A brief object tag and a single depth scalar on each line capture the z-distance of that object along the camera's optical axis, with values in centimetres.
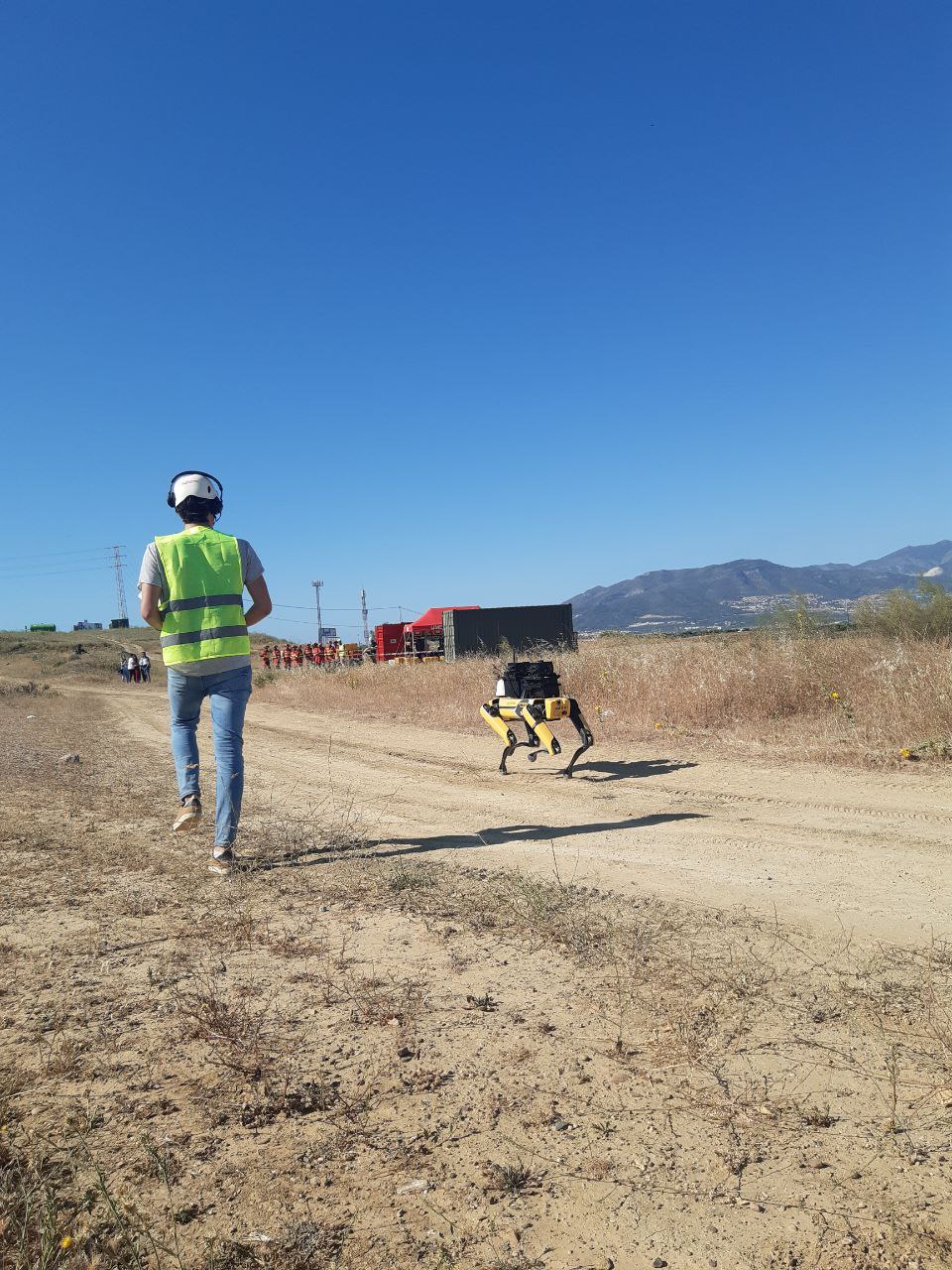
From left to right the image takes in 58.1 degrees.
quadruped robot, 812
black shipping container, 2962
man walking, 495
